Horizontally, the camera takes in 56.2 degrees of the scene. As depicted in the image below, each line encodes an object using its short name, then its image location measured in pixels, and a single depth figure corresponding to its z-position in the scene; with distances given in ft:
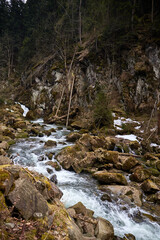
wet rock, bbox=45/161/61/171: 27.55
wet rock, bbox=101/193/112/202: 20.10
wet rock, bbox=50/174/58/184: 23.18
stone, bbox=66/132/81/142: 44.70
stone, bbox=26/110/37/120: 82.84
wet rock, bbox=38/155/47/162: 31.46
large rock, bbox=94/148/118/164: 29.91
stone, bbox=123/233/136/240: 14.49
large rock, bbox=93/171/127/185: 23.54
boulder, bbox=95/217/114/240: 12.17
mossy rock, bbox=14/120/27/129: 56.60
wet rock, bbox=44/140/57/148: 39.31
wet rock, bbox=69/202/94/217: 14.37
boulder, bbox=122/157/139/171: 28.53
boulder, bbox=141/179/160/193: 21.74
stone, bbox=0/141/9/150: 34.41
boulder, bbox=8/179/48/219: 8.00
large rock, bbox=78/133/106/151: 35.91
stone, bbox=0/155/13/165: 11.30
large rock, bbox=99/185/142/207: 20.01
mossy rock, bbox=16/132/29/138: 46.56
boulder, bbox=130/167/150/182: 24.73
